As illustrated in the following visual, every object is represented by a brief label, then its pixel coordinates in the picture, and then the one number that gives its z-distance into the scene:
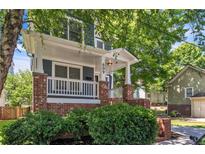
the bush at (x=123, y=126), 2.53
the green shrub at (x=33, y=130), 2.52
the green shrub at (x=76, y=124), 2.71
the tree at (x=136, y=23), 2.60
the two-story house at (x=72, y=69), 3.60
